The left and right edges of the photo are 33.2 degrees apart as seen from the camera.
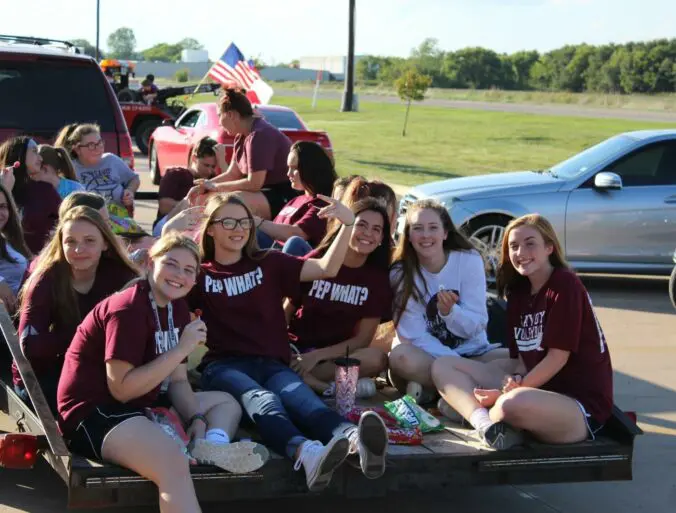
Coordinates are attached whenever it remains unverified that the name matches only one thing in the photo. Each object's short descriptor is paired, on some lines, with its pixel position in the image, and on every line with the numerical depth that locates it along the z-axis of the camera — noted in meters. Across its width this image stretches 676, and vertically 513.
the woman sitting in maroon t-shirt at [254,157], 9.15
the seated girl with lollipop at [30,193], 7.55
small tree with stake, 31.88
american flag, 23.38
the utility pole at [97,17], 63.58
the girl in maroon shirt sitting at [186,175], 8.95
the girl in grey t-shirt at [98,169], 9.05
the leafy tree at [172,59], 192.48
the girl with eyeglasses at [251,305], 5.44
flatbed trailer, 4.57
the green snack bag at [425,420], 5.42
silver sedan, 11.46
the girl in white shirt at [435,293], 6.21
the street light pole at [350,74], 44.22
